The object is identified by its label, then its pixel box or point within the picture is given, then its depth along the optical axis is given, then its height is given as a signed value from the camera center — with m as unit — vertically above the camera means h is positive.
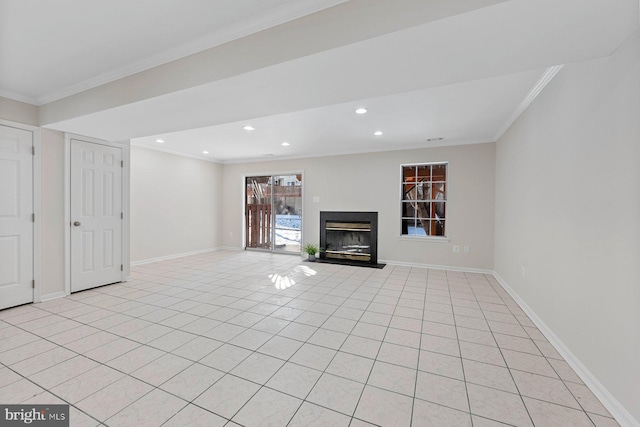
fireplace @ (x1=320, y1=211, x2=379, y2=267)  5.73 -0.63
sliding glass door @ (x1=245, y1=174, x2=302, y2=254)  6.79 -0.07
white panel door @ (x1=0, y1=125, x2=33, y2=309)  3.00 -0.09
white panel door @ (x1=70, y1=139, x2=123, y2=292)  3.59 -0.09
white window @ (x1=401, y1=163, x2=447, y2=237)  5.28 +0.25
